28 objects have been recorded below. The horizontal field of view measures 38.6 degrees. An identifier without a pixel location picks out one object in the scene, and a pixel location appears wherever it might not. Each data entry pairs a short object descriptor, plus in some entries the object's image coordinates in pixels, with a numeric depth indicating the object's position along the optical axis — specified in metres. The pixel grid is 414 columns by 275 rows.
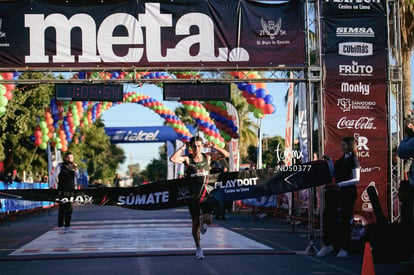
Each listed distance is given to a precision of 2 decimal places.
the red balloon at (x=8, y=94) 15.64
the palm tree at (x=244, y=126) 47.09
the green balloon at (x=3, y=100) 15.30
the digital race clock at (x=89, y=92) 11.65
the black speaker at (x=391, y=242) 9.21
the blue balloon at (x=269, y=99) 18.45
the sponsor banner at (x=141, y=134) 47.97
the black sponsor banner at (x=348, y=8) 11.41
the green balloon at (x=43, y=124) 25.30
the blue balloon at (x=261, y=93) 18.39
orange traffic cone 7.02
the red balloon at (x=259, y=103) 18.42
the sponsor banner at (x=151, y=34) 11.45
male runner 9.60
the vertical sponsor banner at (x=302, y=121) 13.10
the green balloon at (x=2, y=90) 15.10
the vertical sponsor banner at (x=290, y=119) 14.84
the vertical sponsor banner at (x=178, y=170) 36.12
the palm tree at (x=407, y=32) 21.19
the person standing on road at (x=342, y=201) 10.12
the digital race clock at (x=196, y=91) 11.73
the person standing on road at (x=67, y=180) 15.05
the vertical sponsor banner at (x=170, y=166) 38.27
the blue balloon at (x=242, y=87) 18.80
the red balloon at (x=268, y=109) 18.45
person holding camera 8.37
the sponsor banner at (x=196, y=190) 10.01
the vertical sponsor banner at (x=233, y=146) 24.27
